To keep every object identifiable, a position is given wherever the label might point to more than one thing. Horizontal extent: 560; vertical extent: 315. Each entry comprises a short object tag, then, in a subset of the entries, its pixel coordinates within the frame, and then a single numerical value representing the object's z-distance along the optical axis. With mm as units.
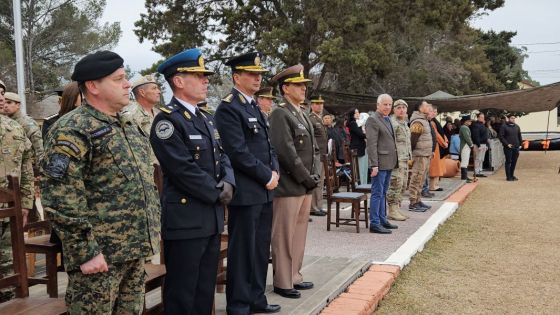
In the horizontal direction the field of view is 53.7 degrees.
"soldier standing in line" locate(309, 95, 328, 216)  8414
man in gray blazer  7188
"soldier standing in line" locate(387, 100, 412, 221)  8055
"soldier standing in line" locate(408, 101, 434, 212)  9180
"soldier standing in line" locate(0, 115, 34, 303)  4324
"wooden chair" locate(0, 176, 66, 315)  2627
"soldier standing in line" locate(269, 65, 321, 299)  4254
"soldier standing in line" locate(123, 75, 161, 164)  5109
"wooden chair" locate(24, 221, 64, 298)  3068
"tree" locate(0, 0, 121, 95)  23656
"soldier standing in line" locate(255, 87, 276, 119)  7469
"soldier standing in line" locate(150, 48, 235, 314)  2969
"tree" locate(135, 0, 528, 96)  17016
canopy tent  15775
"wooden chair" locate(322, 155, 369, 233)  7297
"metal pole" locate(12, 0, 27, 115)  12297
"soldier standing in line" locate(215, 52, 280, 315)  3654
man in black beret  2260
